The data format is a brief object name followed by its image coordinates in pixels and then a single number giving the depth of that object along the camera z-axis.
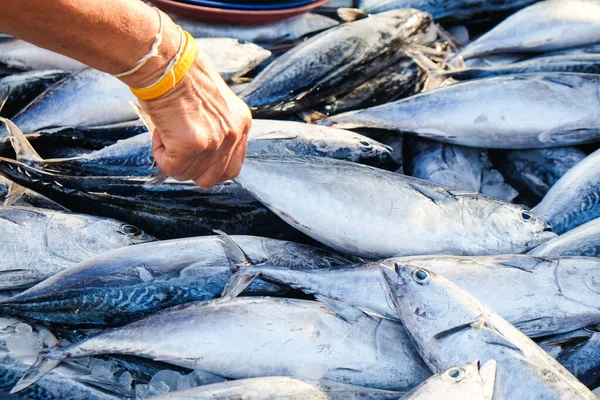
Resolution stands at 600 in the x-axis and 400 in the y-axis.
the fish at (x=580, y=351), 1.69
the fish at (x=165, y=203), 2.10
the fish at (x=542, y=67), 2.57
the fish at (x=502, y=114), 2.37
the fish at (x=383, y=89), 2.64
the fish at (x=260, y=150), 2.24
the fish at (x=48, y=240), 1.97
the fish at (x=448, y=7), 3.21
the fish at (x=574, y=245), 1.95
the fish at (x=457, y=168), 2.39
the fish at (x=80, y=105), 2.53
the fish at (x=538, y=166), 2.41
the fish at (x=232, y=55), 2.75
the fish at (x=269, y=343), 1.61
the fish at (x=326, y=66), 2.60
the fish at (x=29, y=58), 2.77
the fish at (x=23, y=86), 2.65
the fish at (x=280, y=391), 1.50
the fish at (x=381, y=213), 1.93
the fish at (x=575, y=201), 2.19
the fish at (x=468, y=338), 1.45
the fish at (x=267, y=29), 2.96
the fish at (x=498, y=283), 1.71
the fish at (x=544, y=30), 2.76
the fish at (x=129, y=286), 1.87
